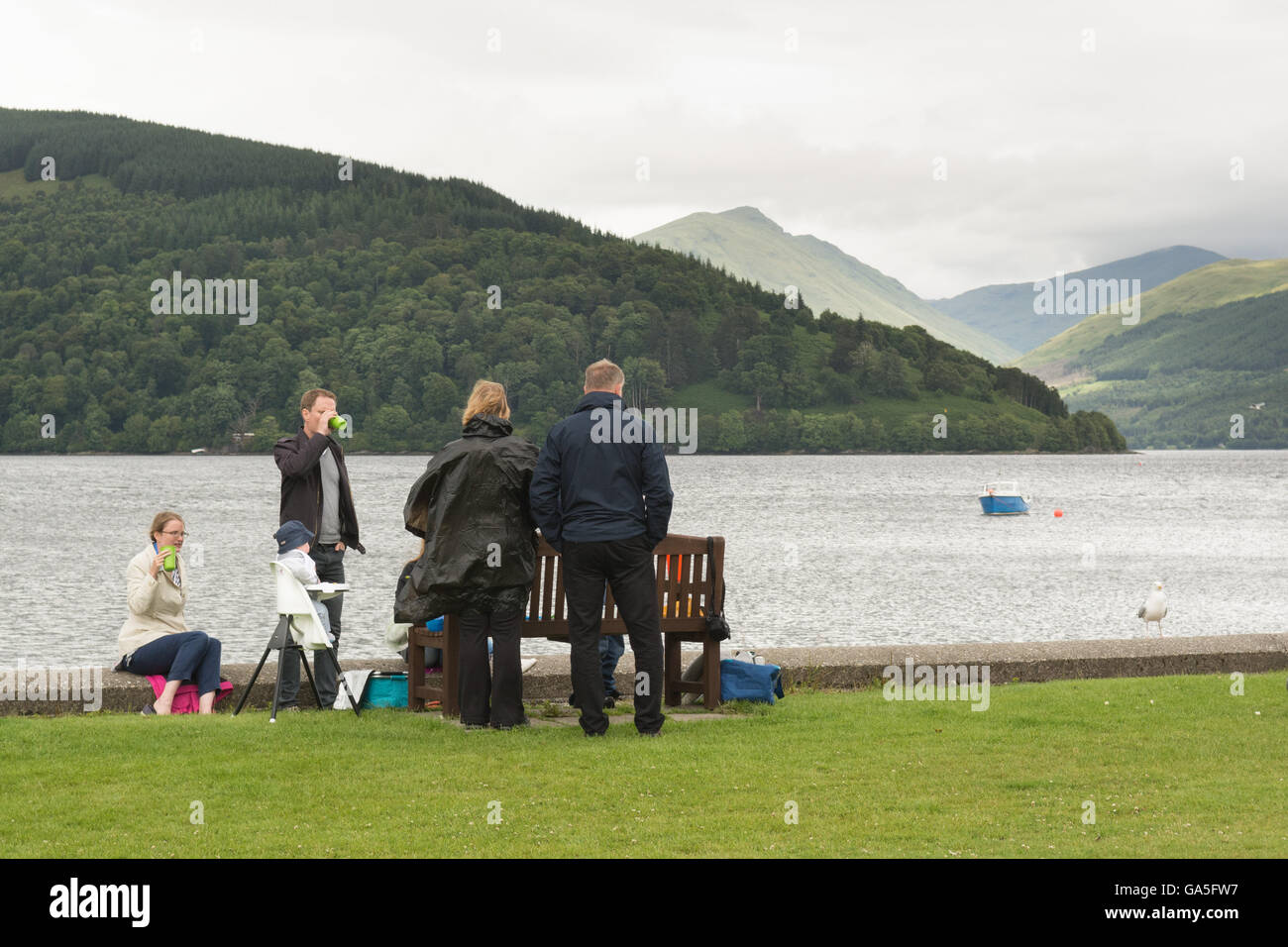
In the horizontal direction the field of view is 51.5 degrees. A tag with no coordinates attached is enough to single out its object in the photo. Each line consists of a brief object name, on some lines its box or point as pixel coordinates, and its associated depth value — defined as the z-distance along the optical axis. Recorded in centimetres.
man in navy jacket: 833
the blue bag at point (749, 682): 974
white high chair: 901
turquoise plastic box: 980
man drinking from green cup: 966
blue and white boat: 8931
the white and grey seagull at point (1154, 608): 1766
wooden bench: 909
